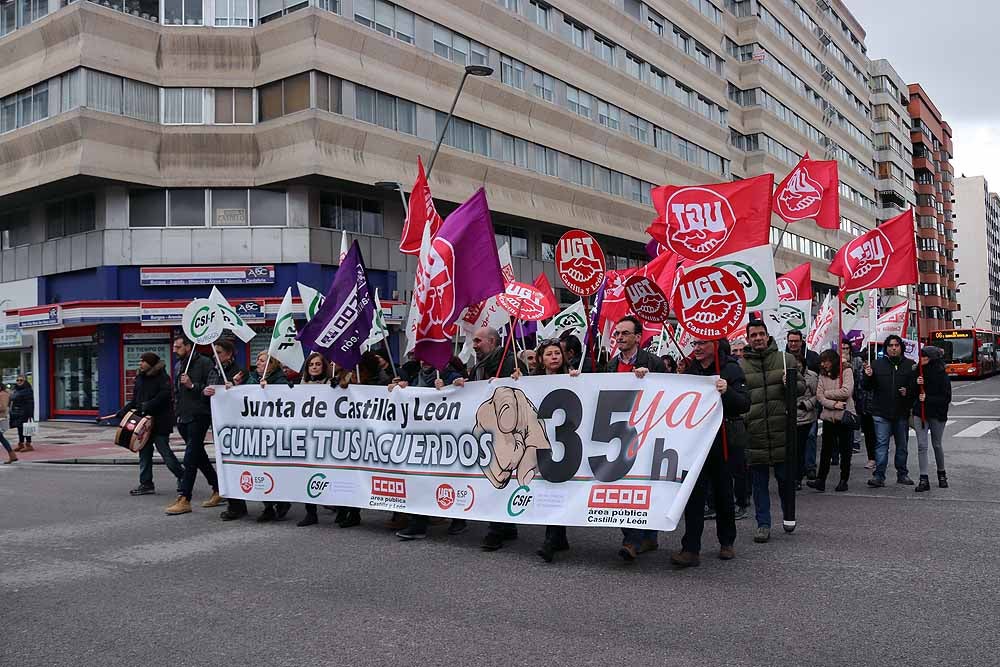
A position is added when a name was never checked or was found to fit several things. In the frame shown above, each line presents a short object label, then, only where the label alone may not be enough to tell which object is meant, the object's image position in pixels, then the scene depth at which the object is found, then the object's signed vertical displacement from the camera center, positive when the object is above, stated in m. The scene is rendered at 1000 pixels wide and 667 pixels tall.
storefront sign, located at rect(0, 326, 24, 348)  28.64 +1.73
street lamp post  20.91 +7.27
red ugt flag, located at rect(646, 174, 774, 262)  7.79 +1.37
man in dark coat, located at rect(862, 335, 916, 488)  10.45 -0.40
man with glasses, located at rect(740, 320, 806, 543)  7.51 -0.37
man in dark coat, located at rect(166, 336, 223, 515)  9.60 -0.38
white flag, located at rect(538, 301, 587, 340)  16.14 +0.98
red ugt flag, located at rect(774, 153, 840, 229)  13.79 +2.78
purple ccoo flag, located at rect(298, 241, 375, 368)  8.57 +0.59
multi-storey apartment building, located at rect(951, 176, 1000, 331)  118.00 +15.20
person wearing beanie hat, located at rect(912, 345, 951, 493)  10.26 -0.42
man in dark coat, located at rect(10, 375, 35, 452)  18.30 -0.33
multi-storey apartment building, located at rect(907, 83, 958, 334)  96.75 +17.04
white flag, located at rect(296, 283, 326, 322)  11.95 +1.16
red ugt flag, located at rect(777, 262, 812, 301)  15.84 +1.55
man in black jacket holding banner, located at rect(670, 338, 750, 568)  6.57 -0.85
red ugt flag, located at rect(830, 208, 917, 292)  11.57 +1.45
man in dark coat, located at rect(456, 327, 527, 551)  8.41 +0.19
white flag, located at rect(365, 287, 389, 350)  10.04 +0.59
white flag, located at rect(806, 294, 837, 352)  15.28 +0.68
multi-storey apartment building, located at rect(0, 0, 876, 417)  25.50 +7.02
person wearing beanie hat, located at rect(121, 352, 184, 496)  10.84 -0.18
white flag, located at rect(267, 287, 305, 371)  11.01 +0.55
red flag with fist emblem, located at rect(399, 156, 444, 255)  8.74 +1.83
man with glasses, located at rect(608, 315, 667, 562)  7.07 +0.13
